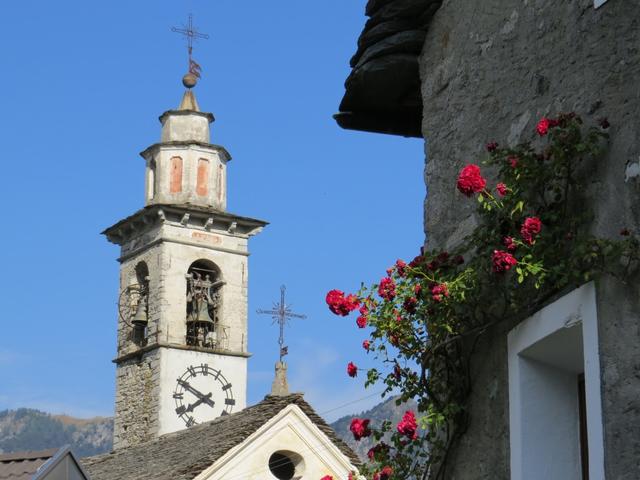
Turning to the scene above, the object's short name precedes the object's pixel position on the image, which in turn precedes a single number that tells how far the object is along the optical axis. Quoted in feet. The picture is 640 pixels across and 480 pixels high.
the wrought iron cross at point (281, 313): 114.85
